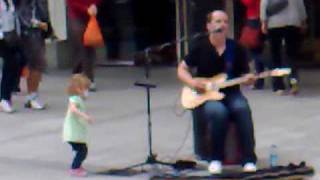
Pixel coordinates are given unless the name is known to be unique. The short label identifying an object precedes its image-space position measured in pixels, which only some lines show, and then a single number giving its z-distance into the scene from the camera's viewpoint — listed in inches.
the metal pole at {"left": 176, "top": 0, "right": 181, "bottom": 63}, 1173.3
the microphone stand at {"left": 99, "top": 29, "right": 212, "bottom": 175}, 711.1
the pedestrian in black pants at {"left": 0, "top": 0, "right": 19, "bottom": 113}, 930.7
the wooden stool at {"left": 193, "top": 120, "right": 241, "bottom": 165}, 682.8
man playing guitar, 677.3
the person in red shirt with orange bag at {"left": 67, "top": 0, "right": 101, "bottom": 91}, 1053.1
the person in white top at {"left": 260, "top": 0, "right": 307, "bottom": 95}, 997.8
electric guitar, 685.9
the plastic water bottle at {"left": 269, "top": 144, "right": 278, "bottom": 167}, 706.2
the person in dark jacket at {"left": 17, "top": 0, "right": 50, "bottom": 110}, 946.1
